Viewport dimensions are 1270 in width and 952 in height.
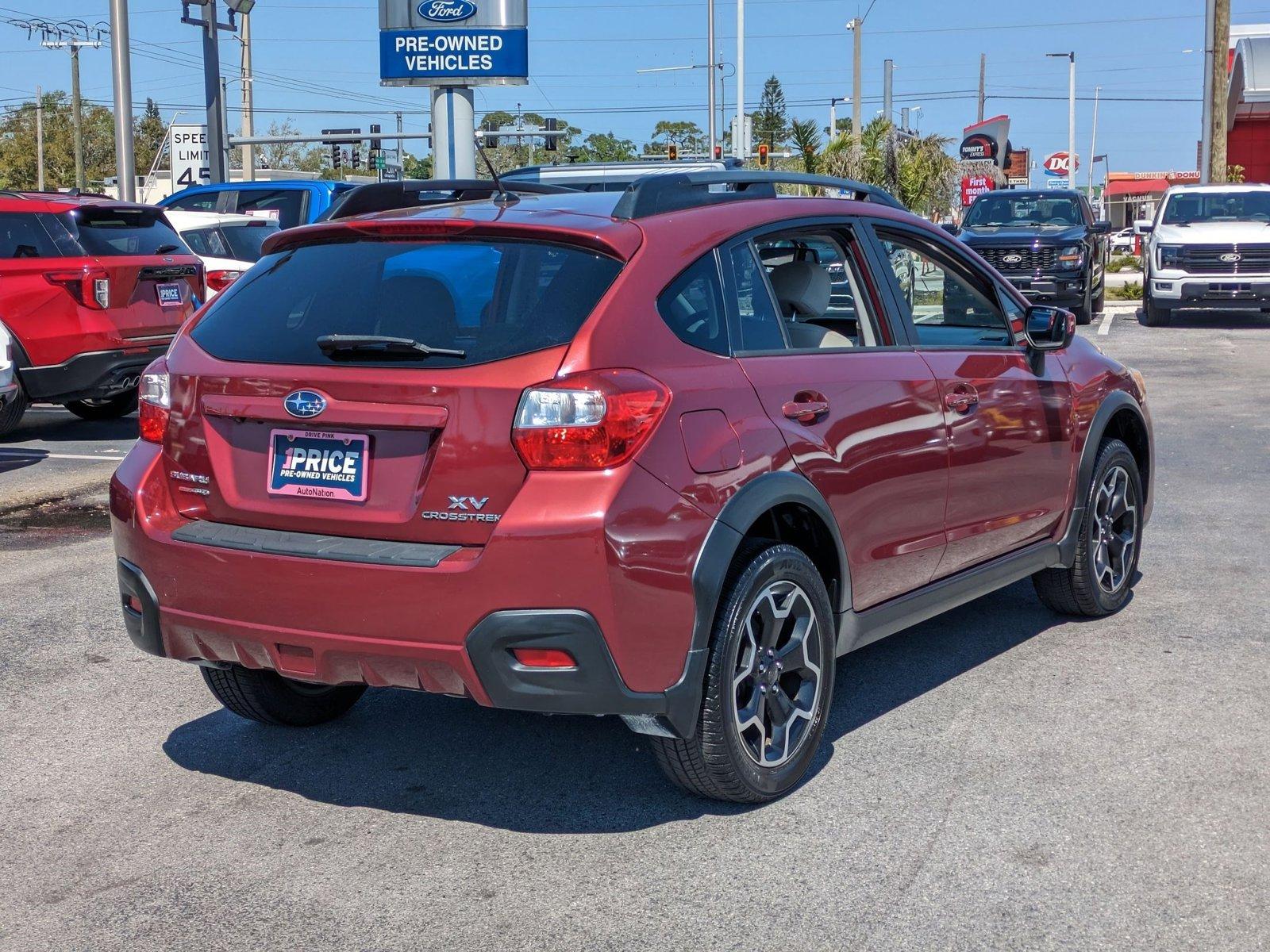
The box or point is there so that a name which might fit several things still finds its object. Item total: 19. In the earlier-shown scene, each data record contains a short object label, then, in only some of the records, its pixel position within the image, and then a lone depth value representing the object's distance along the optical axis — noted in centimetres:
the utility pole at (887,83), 4988
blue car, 1648
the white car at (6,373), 1107
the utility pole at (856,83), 4703
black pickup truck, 2277
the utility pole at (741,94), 4112
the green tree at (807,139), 3603
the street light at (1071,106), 6325
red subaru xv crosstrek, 379
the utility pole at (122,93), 1978
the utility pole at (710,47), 6234
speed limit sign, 5947
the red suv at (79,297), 1158
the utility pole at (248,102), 4903
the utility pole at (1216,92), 3095
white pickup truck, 2162
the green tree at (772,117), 9438
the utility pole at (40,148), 8500
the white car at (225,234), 1471
